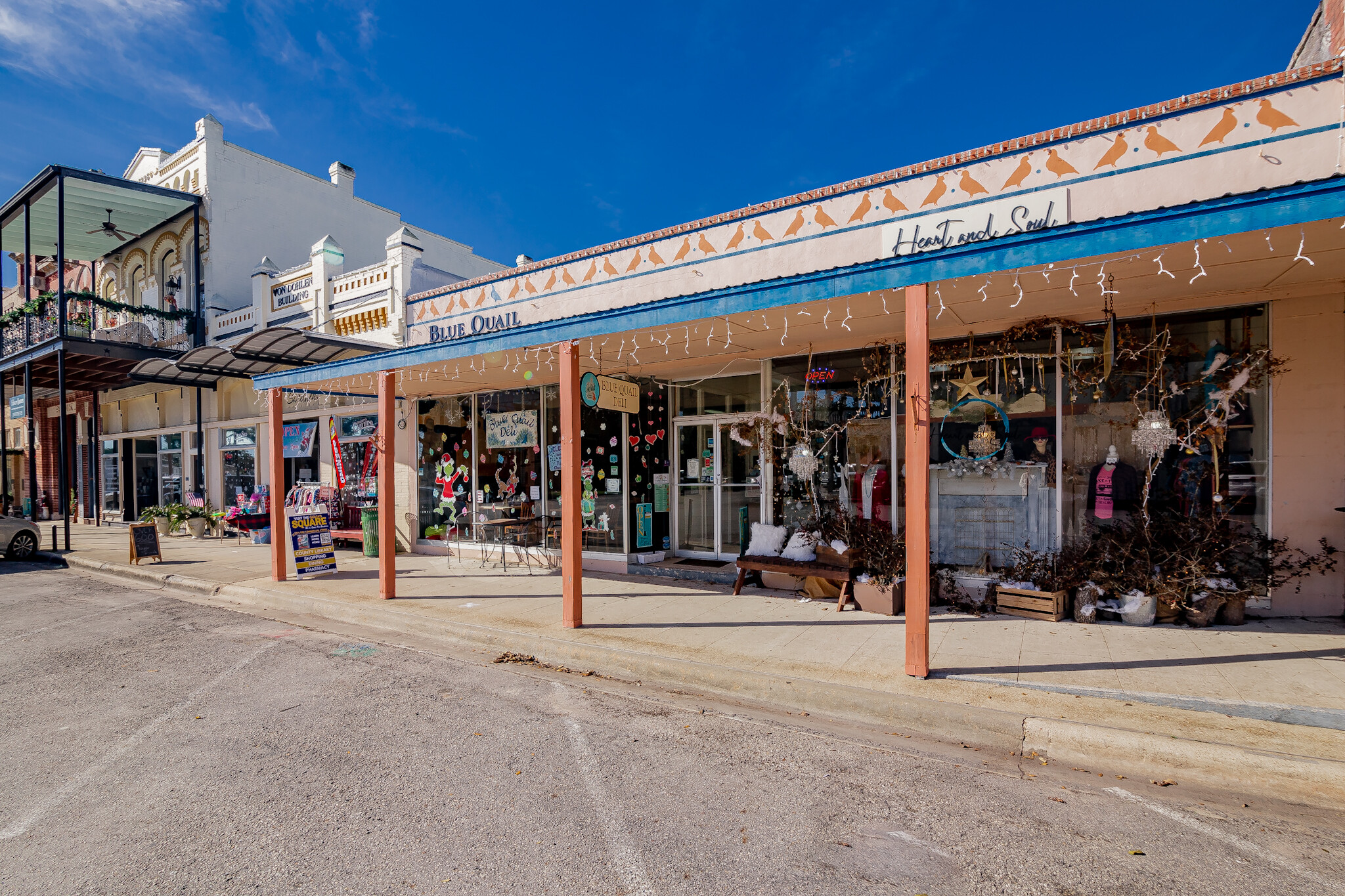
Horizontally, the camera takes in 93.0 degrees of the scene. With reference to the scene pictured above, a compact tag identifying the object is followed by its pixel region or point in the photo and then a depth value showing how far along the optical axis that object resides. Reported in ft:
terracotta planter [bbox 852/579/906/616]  23.30
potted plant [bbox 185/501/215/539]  53.31
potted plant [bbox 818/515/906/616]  23.45
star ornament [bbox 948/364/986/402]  25.21
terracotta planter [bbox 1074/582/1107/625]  21.31
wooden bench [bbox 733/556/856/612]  24.23
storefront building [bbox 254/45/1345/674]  16.94
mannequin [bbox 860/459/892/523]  27.17
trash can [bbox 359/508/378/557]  39.63
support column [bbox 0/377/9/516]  54.89
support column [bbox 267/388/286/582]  31.99
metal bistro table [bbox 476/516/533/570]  33.50
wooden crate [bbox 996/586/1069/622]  21.65
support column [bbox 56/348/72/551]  45.85
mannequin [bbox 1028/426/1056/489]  24.06
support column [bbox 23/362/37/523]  51.55
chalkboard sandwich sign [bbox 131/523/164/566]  38.91
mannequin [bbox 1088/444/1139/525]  22.63
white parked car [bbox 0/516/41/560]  44.65
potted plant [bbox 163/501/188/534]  54.85
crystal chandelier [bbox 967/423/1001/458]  24.95
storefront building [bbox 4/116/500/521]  45.55
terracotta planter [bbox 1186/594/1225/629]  20.07
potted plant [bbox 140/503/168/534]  55.88
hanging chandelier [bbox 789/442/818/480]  28.09
